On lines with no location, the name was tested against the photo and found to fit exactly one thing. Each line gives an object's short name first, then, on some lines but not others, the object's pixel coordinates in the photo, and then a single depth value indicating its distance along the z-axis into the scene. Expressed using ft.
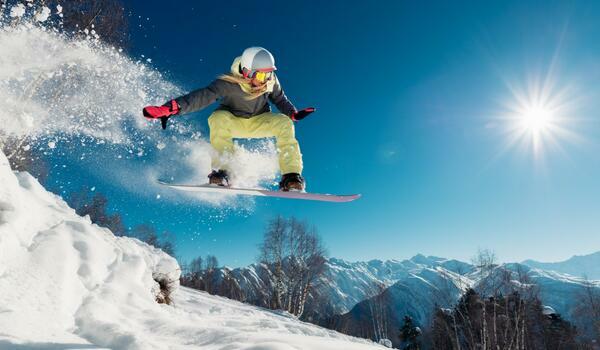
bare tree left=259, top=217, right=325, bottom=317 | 60.06
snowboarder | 13.01
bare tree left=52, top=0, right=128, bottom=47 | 31.58
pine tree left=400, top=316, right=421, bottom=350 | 95.35
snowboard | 13.61
